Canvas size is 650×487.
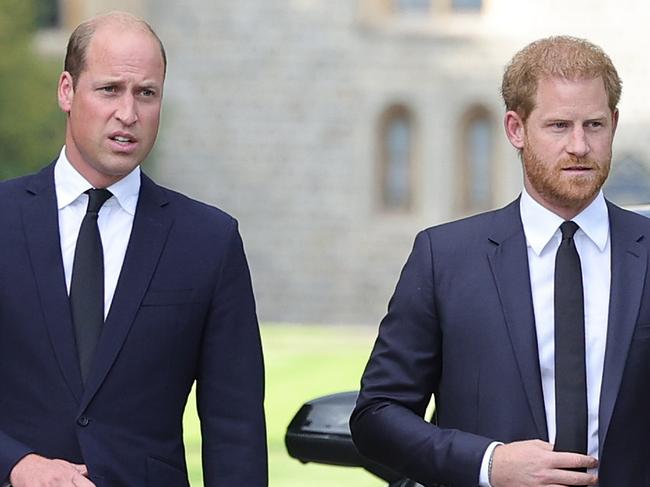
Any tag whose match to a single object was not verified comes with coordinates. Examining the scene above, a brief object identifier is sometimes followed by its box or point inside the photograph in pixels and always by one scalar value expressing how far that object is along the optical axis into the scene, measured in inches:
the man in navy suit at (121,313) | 292.7
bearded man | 282.4
